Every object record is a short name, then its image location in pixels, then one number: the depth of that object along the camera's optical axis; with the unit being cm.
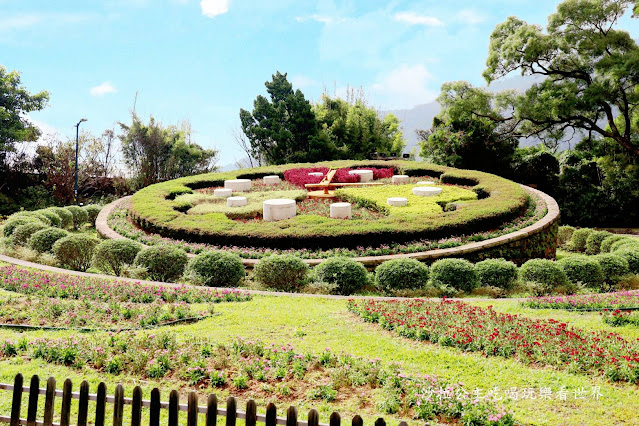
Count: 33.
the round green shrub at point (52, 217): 1445
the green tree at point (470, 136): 2255
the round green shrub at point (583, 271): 908
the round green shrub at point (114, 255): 965
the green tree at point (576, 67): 1983
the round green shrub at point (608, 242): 1270
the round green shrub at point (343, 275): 840
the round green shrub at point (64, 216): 1527
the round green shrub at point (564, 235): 1575
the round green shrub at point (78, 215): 1616
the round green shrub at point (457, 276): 847
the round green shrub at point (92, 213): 1683
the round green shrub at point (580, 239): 1459
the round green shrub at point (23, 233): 1193
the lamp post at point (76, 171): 1970
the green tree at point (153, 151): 2486
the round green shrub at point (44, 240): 1110
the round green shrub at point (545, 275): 871
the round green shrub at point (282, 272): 845
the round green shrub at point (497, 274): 870
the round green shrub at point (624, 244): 1069
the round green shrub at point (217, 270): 870
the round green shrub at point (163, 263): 918
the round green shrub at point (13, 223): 1264
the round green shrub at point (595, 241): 1359
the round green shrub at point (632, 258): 993
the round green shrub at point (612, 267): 947
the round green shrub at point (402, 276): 830
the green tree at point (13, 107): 2334
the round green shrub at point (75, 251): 1020
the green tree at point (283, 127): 2653
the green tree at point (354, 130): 2681
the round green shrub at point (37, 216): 1373
